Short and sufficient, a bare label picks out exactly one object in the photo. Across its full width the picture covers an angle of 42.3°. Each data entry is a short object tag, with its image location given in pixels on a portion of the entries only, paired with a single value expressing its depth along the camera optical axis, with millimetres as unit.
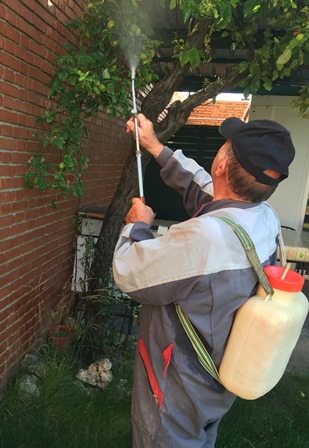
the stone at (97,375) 3057
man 1388
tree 2521
